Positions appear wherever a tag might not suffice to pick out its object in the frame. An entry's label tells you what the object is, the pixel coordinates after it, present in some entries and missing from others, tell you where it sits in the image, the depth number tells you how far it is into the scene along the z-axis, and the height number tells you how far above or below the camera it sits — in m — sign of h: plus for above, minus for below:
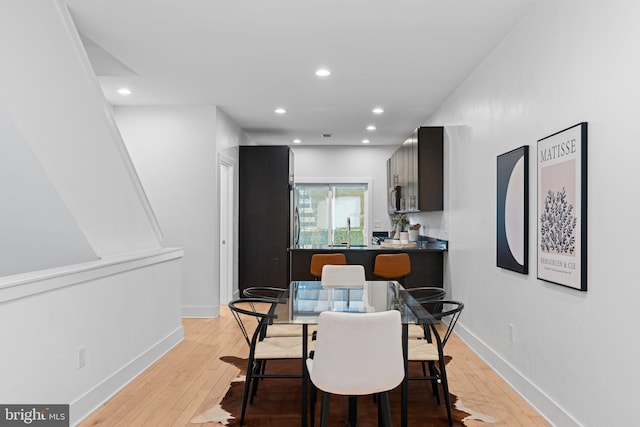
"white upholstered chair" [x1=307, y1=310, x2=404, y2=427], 2.20 -0.60
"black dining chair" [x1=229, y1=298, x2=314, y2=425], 2.96 -0.82
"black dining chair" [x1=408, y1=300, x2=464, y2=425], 2.95 -0.82
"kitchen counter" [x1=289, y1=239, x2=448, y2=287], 5.90 -0.48
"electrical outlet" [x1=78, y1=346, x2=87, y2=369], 3.01 -0.85
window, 9.56 +0.17
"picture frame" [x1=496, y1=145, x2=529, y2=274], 3.38 +0.07
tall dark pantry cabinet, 7.18 +0.11
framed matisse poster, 2.62 +0.07
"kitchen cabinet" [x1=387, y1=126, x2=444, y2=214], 5.84 +0.62
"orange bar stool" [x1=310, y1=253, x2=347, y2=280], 5.48 -0.46
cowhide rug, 3.01 -1.24
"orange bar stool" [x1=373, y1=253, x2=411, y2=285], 5.60 -0.52
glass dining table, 2.72 -0.53
